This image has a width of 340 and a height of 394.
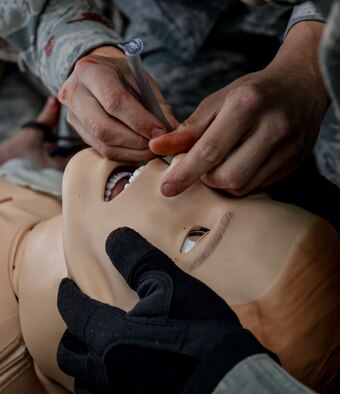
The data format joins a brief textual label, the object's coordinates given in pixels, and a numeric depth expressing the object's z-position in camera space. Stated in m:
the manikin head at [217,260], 0.63
